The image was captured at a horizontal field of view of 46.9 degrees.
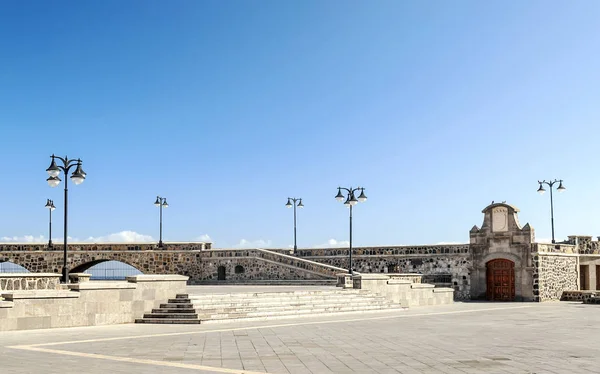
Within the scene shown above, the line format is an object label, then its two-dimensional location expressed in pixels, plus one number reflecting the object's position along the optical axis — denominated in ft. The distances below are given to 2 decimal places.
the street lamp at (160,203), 135.74
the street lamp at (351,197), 95.71
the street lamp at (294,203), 137.39
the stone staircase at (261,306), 62.95
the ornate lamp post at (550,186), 125.64
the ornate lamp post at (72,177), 63.16
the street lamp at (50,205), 136.89
